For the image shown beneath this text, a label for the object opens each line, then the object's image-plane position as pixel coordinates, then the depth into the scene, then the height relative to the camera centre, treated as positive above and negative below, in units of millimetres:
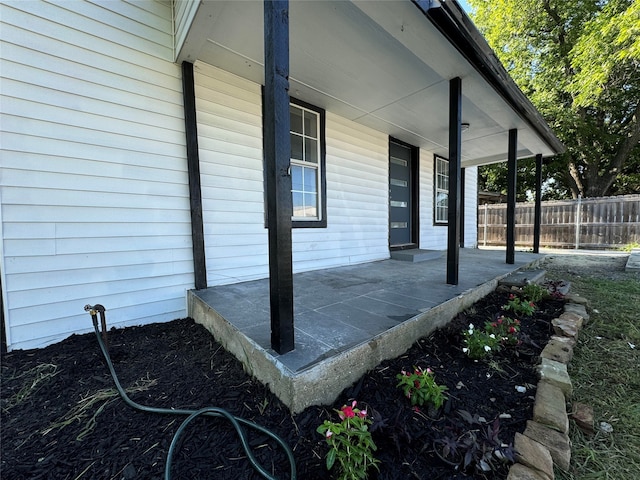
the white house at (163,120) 1957 +951
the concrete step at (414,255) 4739 -657
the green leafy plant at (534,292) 2806 -808
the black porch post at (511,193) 4219 +395
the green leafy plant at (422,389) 1332 -859
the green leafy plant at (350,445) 975 -858
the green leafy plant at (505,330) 1939 -857
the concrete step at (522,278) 3135 -767
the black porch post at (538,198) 5621 +387
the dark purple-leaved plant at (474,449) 1042 -934
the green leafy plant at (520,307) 2512 -866
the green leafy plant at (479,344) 1771 -847
